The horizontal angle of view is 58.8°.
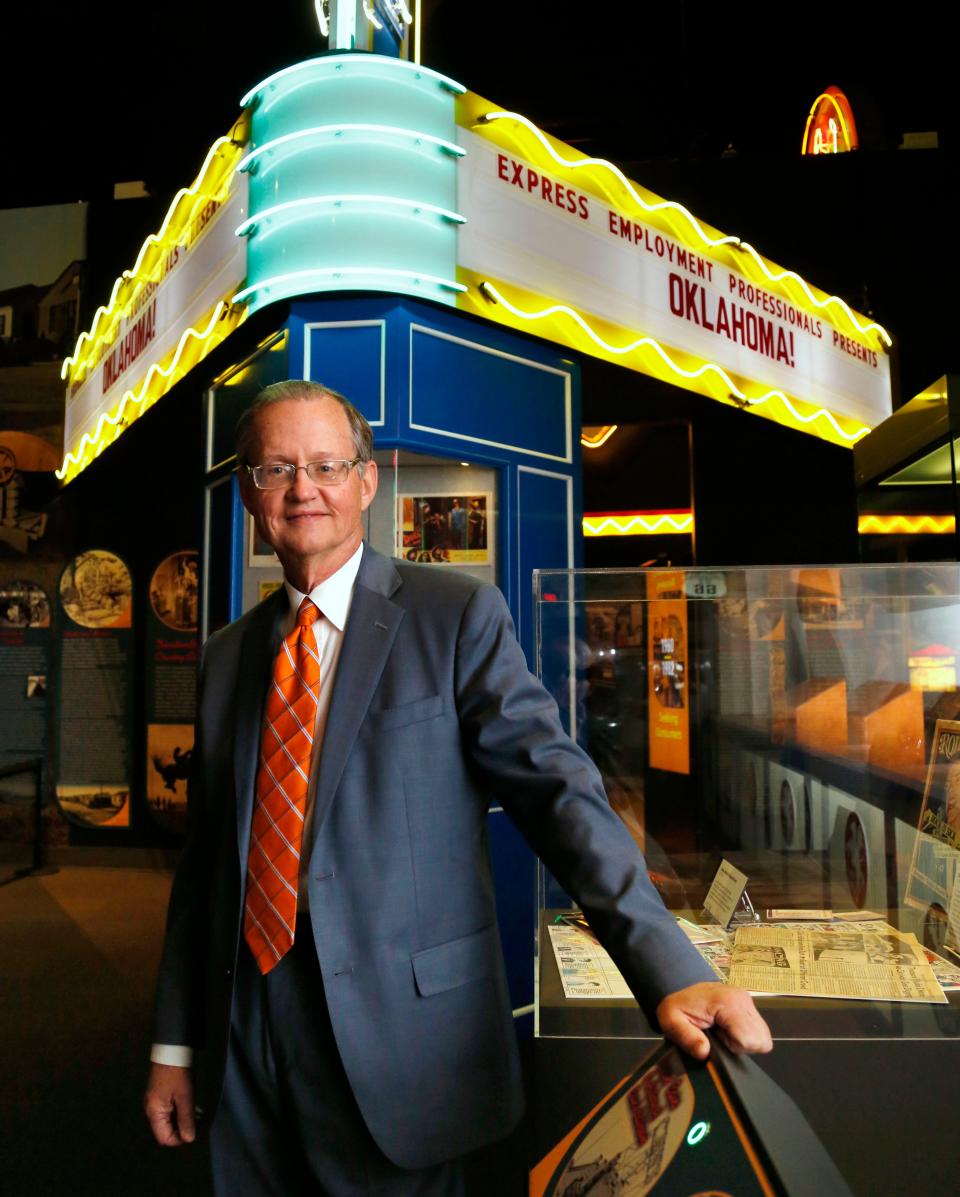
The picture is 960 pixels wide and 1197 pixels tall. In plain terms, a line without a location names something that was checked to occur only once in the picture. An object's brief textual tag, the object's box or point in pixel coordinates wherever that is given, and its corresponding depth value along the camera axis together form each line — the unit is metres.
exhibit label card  2.13
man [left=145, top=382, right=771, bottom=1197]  1.28
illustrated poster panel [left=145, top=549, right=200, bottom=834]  7.04
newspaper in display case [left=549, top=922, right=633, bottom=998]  1.88
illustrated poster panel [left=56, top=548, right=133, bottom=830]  7.20
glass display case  2.02
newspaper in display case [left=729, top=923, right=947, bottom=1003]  1.84
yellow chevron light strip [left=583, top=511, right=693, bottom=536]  10.31
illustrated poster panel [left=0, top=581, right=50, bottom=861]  7.29
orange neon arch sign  6.61
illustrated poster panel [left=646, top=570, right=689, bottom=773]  2.10
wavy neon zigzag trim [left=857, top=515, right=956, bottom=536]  5.74
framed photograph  4.26
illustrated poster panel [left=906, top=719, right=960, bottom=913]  1.94
